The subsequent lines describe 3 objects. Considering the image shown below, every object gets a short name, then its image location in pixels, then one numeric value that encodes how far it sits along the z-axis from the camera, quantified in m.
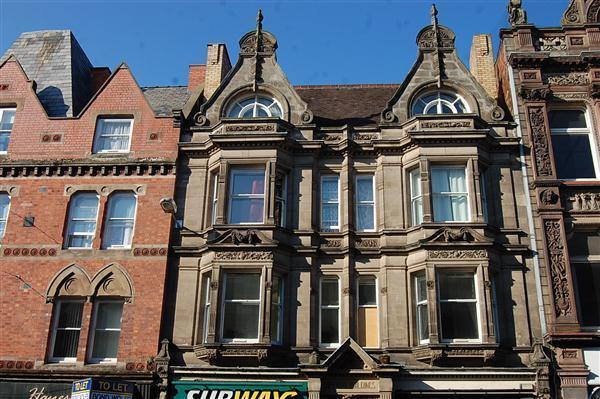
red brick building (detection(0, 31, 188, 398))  18.89
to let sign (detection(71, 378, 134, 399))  16.94
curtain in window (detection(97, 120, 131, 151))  21.72
